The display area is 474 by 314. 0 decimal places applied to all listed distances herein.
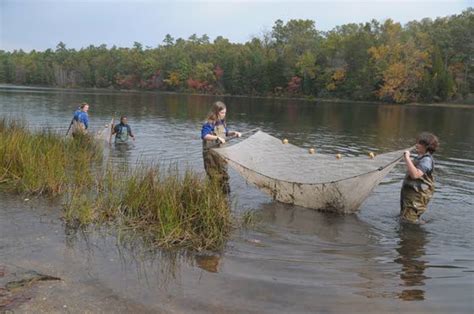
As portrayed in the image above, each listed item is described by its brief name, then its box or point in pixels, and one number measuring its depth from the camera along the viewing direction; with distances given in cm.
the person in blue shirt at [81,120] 1535
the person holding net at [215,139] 970
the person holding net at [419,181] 808
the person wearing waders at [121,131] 1838
